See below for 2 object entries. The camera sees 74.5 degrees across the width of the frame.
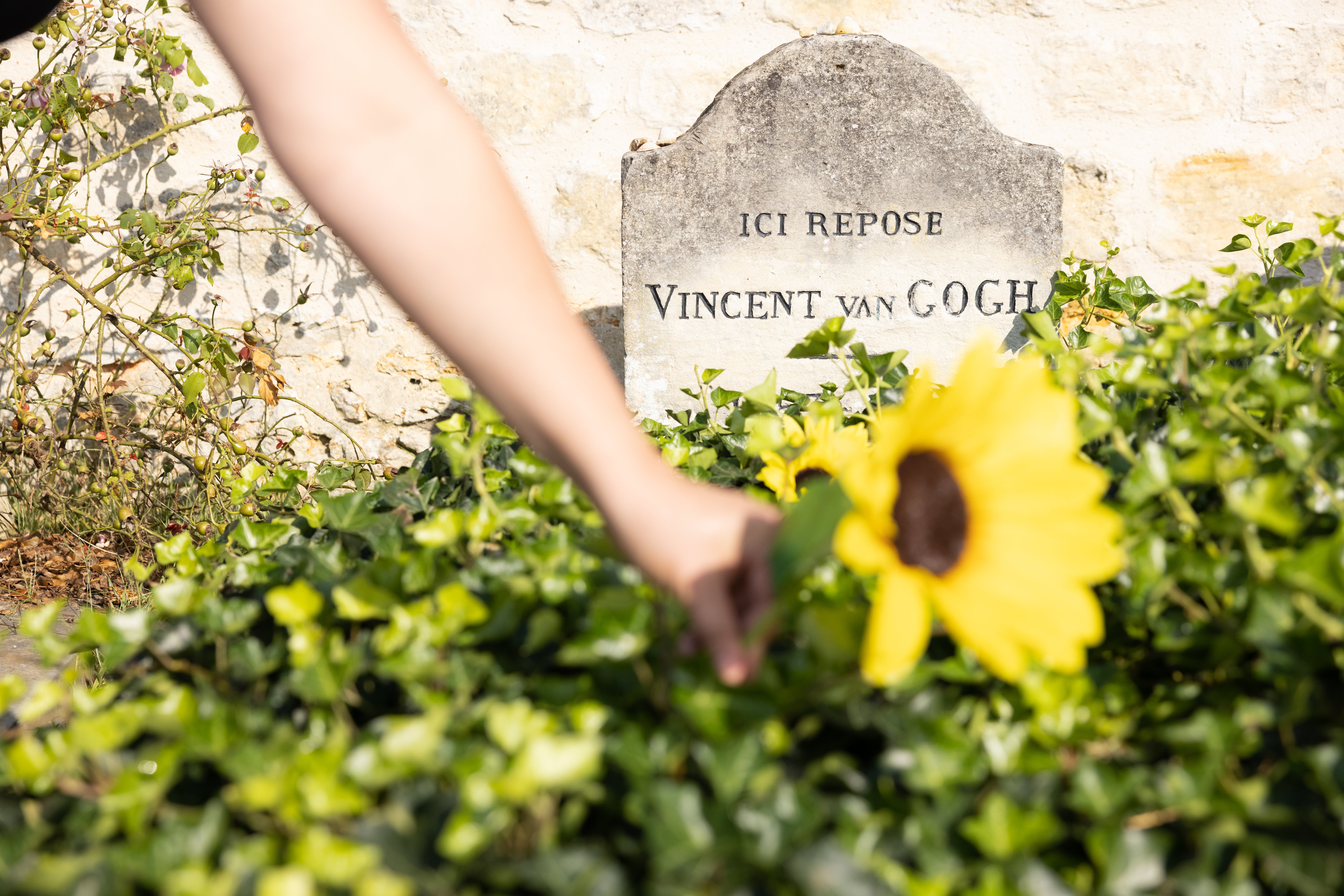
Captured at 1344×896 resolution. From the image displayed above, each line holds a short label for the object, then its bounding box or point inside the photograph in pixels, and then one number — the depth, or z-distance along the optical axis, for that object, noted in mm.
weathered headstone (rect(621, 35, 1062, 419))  2135
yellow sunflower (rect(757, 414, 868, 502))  924
